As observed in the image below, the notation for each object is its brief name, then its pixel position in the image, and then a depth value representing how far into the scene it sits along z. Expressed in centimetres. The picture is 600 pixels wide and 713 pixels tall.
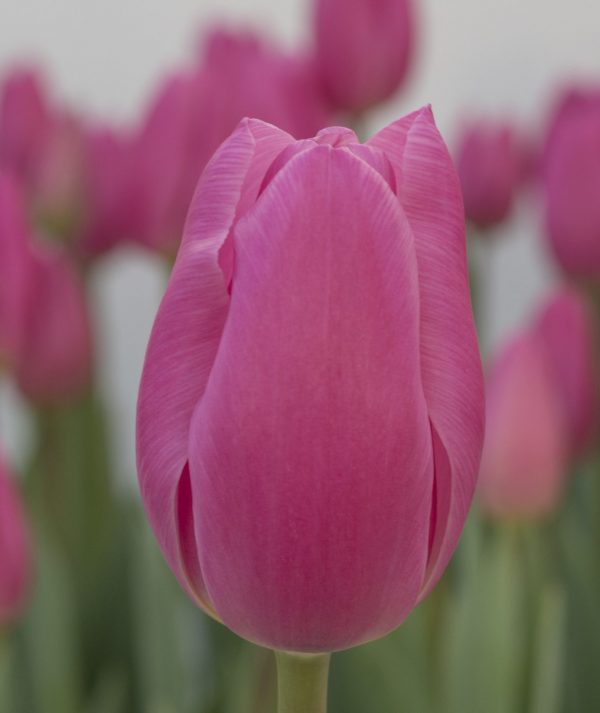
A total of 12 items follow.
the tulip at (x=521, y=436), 74
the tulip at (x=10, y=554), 61
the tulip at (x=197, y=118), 88
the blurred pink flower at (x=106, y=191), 101
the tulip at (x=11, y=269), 76
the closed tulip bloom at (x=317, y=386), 38
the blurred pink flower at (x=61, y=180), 107
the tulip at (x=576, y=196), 96
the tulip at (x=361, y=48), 97
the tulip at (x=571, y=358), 85
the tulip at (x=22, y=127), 105
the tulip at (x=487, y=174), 113
